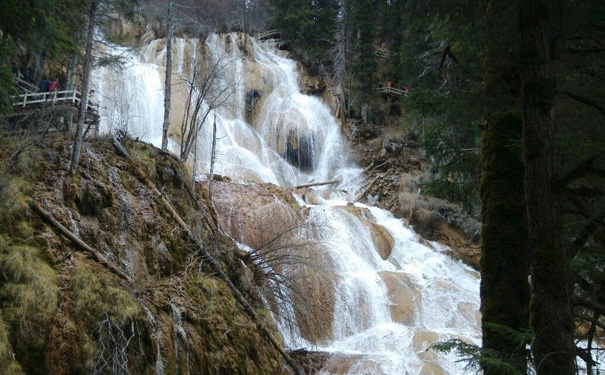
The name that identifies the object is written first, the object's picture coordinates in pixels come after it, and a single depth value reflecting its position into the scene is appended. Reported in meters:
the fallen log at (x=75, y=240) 6.78
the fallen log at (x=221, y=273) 8.77
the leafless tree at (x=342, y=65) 32.93
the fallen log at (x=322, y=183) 23.91
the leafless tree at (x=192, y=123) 12.48
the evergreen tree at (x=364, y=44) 33.88
